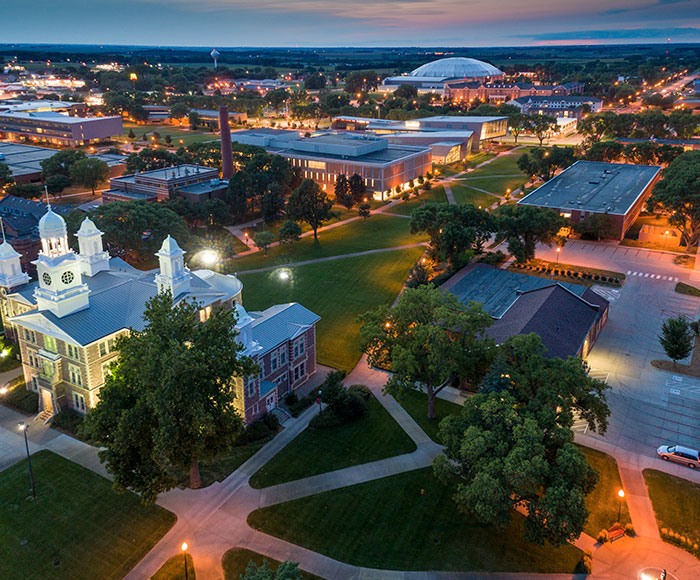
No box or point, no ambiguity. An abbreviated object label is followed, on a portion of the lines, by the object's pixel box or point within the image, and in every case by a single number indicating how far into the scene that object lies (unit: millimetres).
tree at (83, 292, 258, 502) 34406
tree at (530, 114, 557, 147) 179375
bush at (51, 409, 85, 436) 47438
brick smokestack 122688
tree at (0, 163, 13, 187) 121062
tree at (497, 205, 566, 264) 81000
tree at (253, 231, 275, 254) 89562
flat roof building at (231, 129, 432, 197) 128750
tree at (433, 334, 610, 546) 32875
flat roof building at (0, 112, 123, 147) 186375
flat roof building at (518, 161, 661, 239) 101875
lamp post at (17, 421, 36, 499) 40200
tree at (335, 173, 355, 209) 115188
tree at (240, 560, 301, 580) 25672
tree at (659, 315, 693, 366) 55312
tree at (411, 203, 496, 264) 78375
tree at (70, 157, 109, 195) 124625
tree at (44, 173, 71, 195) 122950
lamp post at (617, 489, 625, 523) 37719
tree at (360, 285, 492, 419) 44094
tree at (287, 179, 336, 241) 93812
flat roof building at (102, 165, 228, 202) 110312
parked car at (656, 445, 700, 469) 43250
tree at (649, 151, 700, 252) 86812
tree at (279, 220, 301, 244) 91750
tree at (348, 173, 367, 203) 116375
